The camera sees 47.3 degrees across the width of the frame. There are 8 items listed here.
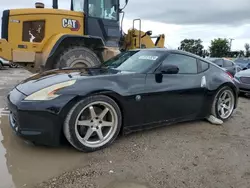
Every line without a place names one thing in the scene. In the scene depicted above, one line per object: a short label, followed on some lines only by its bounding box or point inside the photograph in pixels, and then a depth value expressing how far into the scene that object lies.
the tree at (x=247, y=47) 71.72
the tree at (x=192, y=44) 75.19
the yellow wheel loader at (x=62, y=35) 7.44
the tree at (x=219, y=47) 66.06
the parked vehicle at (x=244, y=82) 8.29
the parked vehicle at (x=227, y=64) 12.74
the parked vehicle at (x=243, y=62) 21.15
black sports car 3.41
